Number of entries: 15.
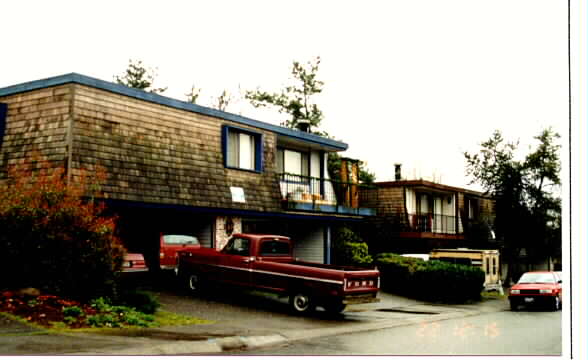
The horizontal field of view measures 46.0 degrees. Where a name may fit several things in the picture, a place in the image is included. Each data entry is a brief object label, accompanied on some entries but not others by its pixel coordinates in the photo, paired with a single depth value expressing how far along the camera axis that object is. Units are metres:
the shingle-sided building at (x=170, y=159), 18.52
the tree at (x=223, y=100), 52.47
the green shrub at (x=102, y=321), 13.75
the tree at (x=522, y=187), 34.03
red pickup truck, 17.56
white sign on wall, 22.82
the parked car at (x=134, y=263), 19.61
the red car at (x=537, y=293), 22.92
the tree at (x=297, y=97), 51.81
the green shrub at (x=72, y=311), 14.04
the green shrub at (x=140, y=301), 15.85
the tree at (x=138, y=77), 54.72
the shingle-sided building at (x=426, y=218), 36.19
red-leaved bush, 15.17
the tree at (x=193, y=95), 52.91
